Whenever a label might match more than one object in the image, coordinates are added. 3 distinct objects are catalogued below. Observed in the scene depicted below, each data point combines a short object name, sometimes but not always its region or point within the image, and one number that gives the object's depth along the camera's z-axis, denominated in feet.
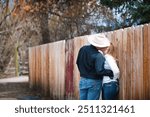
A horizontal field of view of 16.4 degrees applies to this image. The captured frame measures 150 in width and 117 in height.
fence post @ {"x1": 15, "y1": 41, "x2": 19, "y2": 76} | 79.79
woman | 25.46
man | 24.13
